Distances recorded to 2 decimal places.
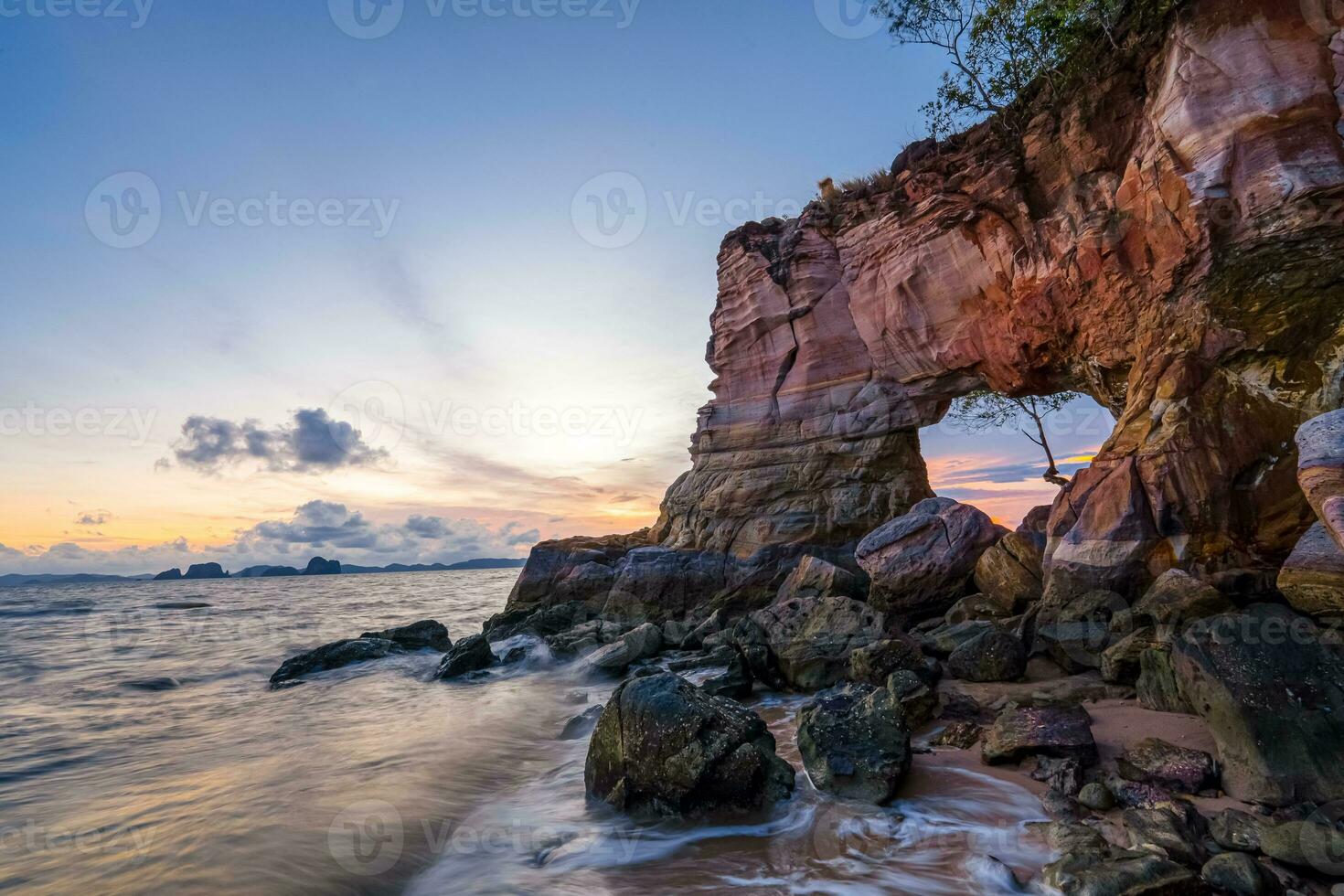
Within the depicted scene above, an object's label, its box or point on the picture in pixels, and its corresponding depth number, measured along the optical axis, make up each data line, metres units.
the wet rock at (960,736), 6.13
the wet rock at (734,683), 8.92
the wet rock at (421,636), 16.69
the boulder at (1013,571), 10.46
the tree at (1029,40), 11.91
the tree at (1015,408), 20.62
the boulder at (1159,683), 5.82
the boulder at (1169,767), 4.57
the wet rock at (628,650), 13.00
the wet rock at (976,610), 10.59
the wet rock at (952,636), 8.98
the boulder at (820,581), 12.56
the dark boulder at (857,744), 5.28
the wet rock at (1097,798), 4.55
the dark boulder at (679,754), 5.26
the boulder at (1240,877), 3.41
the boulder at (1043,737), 5.29
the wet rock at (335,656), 13.88
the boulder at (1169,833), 3.74
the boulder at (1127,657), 6.72
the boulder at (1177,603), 7.09
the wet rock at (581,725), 8.95
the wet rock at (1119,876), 3.39
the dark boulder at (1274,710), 4.24
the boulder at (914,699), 6.84
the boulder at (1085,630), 7.61
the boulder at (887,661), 7.91
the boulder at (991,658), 7.77
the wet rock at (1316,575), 6.46
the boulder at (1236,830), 3.79
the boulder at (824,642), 8.97
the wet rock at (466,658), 13.55
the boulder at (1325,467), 6.05
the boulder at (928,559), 12.08
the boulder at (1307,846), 3.50
